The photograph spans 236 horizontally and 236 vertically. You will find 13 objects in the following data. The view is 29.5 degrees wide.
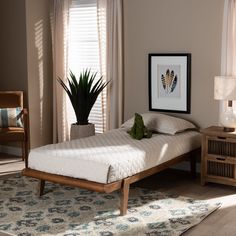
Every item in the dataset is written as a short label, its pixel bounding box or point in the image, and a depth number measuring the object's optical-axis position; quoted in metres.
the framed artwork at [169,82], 4.84
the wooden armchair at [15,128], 5.08
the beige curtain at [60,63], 5.64
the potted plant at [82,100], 5.20
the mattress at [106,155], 3.51
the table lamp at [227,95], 4.23
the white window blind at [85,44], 5.48
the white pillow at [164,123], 4.57
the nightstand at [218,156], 4.22
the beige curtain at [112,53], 5.20
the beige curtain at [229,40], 4.42
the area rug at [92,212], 3.28
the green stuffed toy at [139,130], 4.36
